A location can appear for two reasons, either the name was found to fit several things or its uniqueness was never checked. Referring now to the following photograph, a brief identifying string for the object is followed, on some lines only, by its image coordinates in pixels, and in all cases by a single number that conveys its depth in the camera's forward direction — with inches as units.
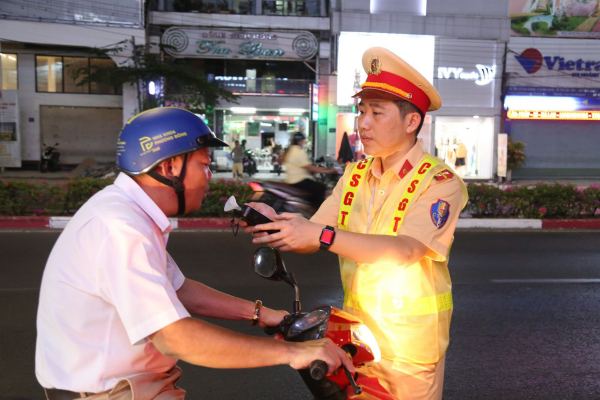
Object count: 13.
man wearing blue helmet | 60.6
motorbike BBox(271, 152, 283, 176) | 969.5
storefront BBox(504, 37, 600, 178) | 954.1
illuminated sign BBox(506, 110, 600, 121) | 944.3
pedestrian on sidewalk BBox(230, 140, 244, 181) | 804.2
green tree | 848.9
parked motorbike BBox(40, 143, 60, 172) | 933.8
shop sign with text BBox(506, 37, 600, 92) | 955.3
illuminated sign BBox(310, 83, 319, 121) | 907.4
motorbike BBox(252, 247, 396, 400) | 67.8
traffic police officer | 75.6
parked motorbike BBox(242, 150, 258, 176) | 940.1
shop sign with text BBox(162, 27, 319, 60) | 954.1
